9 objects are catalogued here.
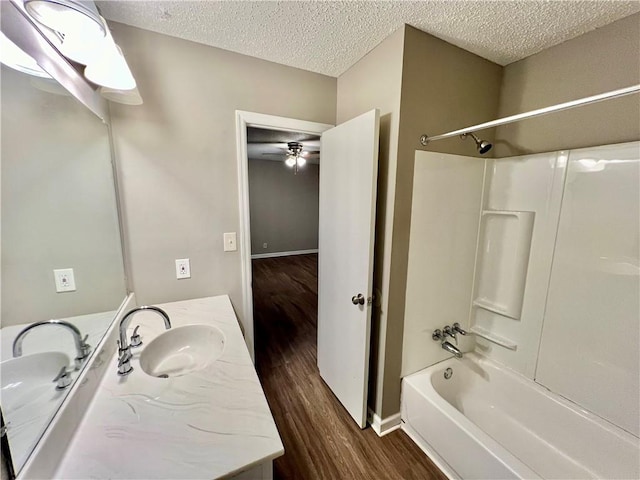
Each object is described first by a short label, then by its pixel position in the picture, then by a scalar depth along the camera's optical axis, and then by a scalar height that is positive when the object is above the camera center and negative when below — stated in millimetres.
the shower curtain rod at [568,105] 766 +350
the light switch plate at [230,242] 1735 -268
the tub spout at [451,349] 1695 -941
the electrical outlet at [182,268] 1636 -424
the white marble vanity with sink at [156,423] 693 -700
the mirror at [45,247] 628 -159
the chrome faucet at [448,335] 1717 -881
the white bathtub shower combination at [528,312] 1260 -627
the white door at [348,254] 1465 -324
